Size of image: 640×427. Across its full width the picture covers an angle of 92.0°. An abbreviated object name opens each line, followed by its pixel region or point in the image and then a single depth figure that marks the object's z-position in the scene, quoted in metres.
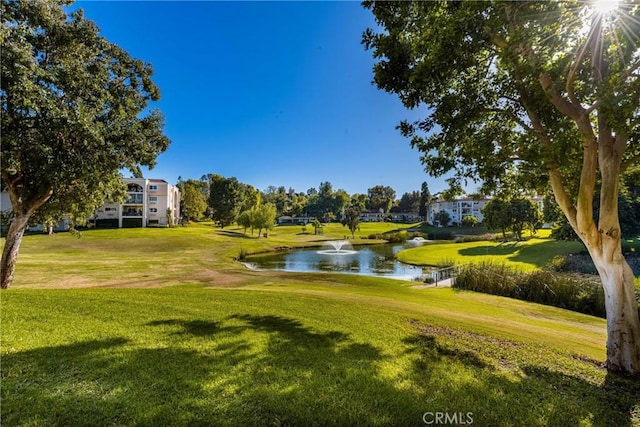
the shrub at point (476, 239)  49.88
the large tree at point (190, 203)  84.75
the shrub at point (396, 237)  63.16
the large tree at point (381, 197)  152.00
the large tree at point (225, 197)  75.00
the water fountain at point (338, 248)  45.19
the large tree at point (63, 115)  9.22
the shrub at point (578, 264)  23.57
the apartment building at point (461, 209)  108.56
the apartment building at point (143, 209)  61.50
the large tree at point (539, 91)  5.64
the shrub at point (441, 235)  72.50
